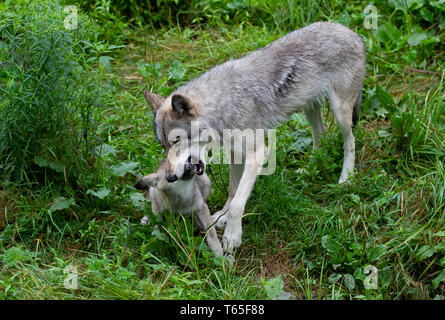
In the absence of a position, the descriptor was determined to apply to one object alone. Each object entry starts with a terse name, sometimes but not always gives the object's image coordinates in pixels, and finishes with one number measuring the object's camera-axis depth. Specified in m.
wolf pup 4.55
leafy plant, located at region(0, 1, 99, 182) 4.73
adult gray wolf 4.87
